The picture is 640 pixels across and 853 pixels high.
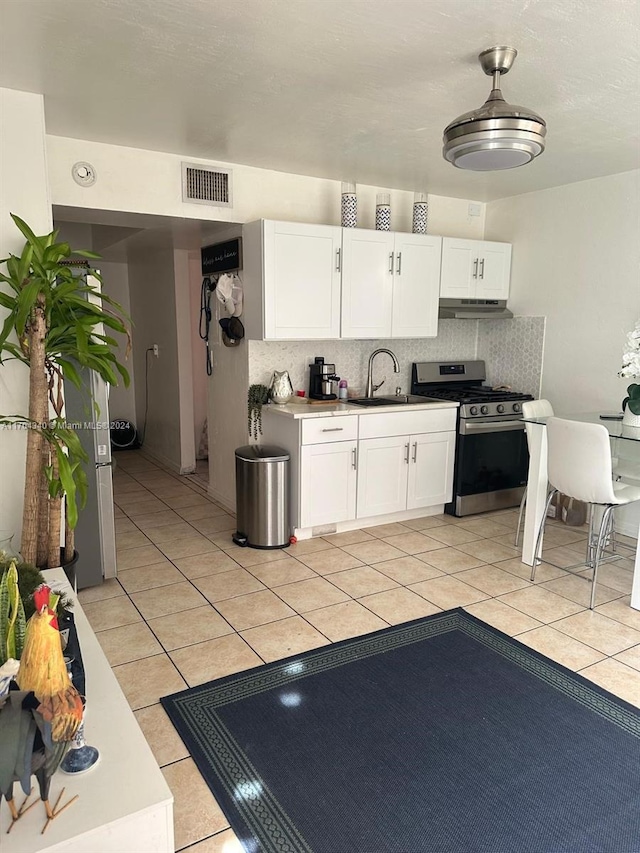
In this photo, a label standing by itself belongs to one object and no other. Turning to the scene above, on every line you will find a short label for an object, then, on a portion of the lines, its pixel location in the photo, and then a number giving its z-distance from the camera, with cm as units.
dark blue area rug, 178
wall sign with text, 418
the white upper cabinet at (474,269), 474
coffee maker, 445
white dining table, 358
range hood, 479
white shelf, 131
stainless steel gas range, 458
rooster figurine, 124
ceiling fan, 228
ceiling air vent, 386
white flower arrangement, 335
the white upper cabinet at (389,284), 424
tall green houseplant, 256
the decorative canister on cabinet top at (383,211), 435
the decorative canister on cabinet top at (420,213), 454
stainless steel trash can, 392
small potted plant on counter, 430
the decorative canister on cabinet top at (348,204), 421
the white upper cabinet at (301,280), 391
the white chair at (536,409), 399
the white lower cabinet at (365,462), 401
